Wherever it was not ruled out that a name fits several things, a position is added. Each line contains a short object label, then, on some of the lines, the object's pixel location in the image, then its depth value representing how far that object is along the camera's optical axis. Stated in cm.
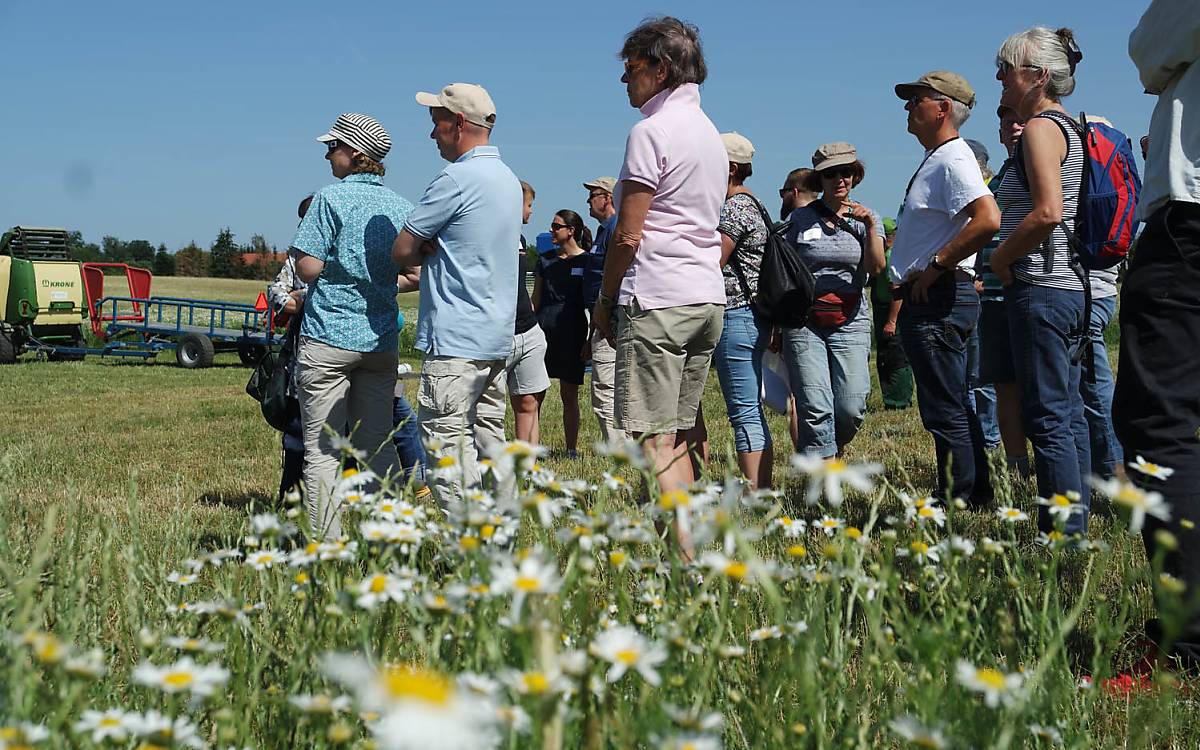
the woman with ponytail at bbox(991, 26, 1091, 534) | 367
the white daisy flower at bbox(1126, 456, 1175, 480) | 186
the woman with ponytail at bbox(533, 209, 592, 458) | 712
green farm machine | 1950
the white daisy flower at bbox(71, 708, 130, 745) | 124
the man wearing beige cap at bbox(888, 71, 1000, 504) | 431
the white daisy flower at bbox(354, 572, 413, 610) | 148
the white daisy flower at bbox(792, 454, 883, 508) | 117
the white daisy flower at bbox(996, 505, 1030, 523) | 196
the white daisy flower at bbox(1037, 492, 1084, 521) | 177
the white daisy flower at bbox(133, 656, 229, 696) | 123
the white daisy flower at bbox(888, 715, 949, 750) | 111
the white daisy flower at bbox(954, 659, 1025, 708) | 119
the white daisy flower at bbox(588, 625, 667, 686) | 112
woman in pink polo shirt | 344
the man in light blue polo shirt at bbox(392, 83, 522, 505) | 390
